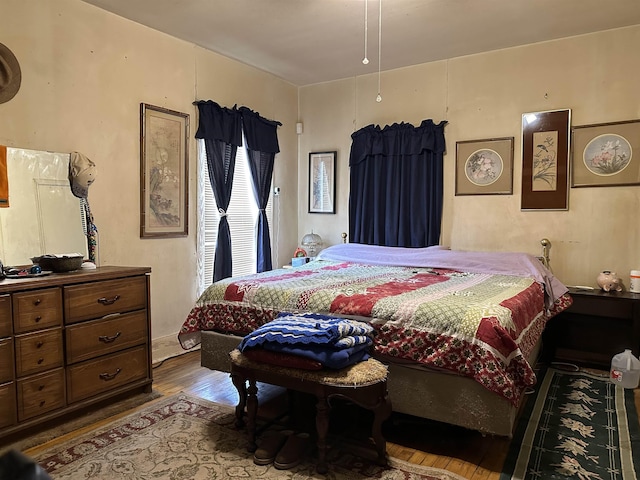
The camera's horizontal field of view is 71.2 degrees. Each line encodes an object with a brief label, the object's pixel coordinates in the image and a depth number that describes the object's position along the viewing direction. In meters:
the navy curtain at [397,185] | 4.42
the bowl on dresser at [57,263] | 2.63
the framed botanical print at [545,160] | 3.86
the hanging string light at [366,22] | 3.18
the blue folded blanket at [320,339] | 2.04
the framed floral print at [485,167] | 4.11
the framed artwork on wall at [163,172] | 3.62
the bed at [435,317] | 2.12
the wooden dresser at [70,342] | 2.28
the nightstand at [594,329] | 3.36
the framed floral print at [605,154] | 3.61
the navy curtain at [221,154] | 4.12
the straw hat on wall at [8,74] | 2.73
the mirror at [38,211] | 2.76
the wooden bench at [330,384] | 1.99
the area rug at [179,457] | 2.06
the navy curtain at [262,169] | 4.68
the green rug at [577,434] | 2.09
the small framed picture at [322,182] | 5.12
